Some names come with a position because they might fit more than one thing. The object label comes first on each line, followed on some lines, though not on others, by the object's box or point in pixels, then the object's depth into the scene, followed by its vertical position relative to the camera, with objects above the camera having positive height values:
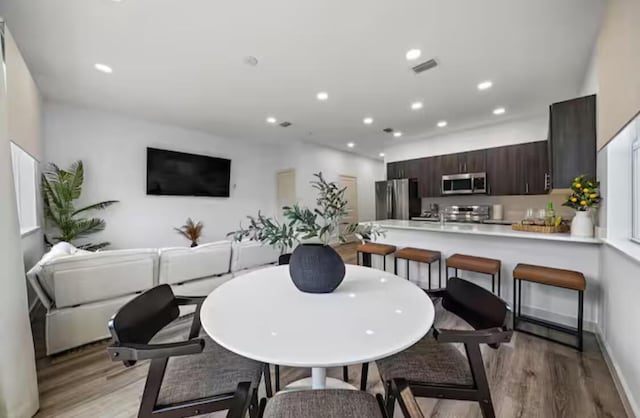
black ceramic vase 1.37 -0.35
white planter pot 2.38 -0.25
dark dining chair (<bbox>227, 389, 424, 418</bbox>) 0.89 -0.73
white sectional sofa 2.04 -0.65
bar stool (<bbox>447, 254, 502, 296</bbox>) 2.64 -0.69
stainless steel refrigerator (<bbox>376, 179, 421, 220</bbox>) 5.67 +0.06
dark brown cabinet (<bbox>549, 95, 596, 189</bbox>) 2.41 +0.58
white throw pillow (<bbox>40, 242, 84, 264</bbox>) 2.12 -0.41
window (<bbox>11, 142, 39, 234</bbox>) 3.05 +0.29
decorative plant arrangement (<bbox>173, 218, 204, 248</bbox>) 5.13 -0.49
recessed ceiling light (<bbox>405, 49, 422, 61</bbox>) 2.53 +1.48
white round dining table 0.87 -0.49
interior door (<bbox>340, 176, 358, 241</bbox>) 7.48 +0.32
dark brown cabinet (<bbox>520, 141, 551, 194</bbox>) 4.20 +0.55
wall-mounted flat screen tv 4.74 +0.65
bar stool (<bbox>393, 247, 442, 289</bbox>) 3.14 -0.68
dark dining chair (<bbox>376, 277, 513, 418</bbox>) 1.07 -0.76
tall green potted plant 3.67 +0.12
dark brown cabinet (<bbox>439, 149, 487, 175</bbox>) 4.83 +0.75
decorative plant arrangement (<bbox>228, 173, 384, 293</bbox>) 1.37 -0.18
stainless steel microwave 4.79 +0.33
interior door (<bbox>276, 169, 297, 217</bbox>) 6.54 +0.43
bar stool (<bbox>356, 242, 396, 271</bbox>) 3.57 -0.68
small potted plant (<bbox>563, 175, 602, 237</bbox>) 2.31 -0.03
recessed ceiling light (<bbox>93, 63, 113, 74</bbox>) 2.79 +1.55
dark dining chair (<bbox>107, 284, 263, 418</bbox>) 0.99 -0.74
